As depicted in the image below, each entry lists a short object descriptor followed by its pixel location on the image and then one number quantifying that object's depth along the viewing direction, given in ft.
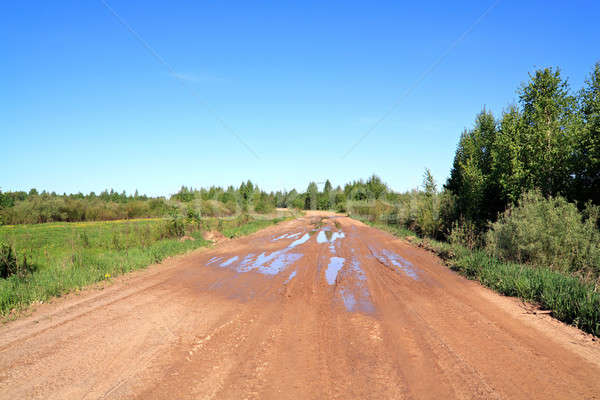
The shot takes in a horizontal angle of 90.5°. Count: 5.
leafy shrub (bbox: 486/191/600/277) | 28.53
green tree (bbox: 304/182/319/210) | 295.89
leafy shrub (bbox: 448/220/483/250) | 43.06
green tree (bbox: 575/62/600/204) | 36.40
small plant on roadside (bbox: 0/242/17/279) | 29.73
